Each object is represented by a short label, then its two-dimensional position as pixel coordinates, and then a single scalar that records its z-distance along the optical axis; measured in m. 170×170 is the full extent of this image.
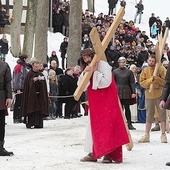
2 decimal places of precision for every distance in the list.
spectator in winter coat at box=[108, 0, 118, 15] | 49.34
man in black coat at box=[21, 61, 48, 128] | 18.17
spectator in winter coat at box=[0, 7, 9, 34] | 35.75
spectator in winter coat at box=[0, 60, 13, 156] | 12.00
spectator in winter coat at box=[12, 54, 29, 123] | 19.03
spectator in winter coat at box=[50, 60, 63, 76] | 22.34
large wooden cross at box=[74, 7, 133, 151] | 11.01
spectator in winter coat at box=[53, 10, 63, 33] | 37.50
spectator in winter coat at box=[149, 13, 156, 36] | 47.92
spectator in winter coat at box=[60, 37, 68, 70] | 33.50
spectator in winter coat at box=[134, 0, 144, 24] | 51.88
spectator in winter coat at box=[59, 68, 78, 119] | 21.41
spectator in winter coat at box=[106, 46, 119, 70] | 30.19
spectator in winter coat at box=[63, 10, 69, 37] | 37.19
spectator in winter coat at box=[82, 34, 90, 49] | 34.50
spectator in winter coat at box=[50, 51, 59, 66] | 30.10
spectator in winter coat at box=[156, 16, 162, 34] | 46.81
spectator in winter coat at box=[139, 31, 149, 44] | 41.25
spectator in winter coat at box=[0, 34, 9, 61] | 31.81
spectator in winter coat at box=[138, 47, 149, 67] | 31.84
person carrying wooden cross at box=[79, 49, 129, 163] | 11.17
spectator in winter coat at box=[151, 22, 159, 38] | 47.59
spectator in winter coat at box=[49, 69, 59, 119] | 21.36
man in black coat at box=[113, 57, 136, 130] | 17.81
